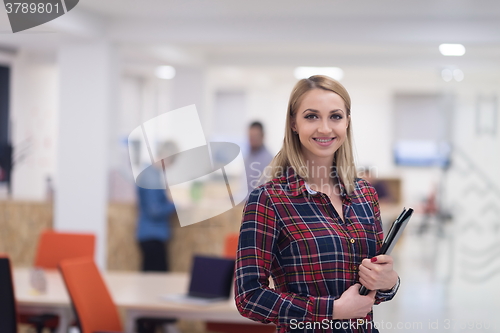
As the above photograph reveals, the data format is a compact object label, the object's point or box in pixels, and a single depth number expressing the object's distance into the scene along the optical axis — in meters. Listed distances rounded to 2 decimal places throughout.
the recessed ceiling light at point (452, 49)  6.00
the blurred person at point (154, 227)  5.80
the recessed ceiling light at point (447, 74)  6.32
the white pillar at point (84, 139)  6.36
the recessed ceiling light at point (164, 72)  10.08
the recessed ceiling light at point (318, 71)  9.59
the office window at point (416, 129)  14.29
